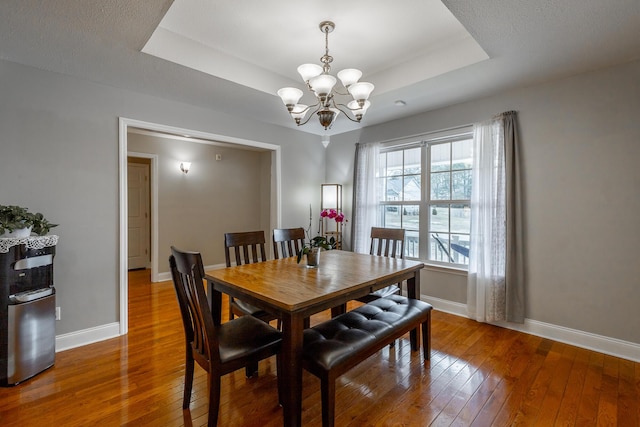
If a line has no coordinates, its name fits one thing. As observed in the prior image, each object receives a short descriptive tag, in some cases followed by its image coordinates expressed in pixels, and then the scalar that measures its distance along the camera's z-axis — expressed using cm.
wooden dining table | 154
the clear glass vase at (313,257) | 236
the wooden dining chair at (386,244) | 269
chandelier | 201
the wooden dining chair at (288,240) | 304
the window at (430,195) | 347
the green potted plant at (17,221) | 207
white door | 555
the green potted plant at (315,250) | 235
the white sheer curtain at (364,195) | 418
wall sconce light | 503
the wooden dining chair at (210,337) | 151
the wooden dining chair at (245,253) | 228
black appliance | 206
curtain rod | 337
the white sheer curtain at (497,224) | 296
